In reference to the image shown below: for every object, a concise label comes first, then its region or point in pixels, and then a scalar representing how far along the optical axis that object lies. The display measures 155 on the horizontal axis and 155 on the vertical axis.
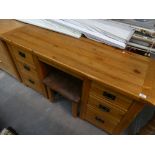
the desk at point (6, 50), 1.19
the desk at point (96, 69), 0.76
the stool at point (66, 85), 1.09
